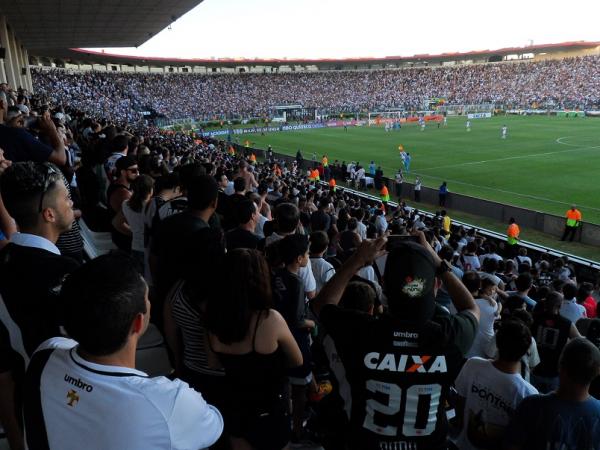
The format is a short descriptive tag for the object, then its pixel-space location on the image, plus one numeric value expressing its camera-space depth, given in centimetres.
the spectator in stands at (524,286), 747
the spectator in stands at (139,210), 566
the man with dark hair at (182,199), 508
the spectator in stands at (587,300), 847
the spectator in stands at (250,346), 288
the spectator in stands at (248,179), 1276
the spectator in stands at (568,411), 295
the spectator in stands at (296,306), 380
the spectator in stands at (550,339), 527
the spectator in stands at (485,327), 541
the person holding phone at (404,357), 244
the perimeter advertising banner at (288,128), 5212
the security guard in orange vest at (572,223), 1728
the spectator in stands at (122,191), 653
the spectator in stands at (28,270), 261
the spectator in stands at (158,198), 522
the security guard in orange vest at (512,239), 1549
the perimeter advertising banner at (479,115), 6005
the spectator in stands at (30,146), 473
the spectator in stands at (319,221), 911
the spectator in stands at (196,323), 323
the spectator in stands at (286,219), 517
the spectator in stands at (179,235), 374
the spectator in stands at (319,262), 514
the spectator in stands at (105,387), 175
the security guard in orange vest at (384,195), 2208
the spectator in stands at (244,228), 518
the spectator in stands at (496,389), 332
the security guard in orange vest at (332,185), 2323
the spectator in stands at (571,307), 721
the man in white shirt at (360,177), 2741
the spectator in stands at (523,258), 1243
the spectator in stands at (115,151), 813
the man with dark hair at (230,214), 547
